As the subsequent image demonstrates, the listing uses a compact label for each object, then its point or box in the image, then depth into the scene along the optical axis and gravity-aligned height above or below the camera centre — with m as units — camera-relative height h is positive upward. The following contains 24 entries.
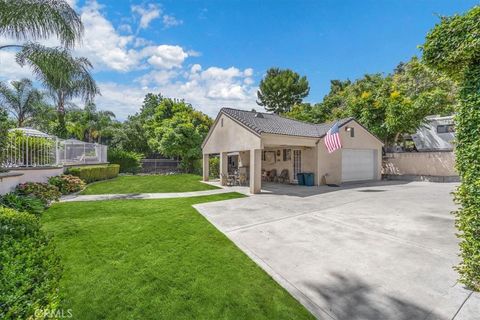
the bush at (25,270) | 2.57 -1.65
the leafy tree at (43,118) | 25.67 +4.48
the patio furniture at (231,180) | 16.41 -1.50
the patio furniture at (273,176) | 18.30 -1.34
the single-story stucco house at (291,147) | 13.21 +0.82
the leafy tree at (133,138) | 28.33 +2.55
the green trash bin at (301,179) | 15.67 -1.33
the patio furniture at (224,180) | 16.44 -1.50
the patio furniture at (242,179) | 16.48 -1.47
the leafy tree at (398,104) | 17.81 +4.68
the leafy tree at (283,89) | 39.38 +12.00
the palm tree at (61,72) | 9.99 +4.18
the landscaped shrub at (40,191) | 8.95 -1.34
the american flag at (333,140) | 12.51 +1.10
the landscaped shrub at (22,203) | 7.38 -1.51
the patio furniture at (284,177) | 17.28 -1.32
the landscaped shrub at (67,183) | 11.66 -1.32
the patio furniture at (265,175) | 18.85 -1.31
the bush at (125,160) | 23.52 -0.20
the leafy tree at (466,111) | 3.30 +0.73
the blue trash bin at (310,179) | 15.34 -1.31
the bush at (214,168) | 21.29 -0.86
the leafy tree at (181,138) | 23.73 +2.12
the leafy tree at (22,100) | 22.48 +5.76
